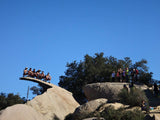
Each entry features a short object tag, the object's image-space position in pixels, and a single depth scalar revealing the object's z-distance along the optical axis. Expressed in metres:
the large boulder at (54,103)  20.15
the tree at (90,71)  31.89
